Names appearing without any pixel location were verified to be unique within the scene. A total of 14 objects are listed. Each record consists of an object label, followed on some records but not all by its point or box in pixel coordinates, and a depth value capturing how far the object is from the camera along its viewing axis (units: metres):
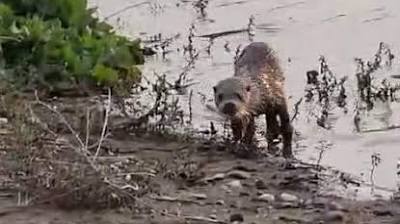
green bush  17.91
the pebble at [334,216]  12.46
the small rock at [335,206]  12.89
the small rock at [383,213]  12.95
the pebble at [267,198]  13.34
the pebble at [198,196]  13.40
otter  15.84
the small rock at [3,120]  15.43
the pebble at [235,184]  13.91
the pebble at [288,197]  13.39
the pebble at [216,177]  14.18
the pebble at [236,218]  12.51
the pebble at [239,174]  14.35
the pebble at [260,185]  13.89
